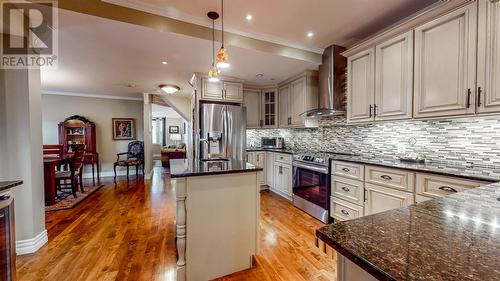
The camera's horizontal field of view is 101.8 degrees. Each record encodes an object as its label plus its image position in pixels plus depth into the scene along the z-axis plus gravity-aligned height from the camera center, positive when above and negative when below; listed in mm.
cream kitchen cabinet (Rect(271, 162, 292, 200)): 3709 -828
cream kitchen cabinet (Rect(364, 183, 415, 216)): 1966 -650
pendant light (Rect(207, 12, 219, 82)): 2053 +1156
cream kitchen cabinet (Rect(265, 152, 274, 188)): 4270 -718
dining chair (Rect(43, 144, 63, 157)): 4139 -288
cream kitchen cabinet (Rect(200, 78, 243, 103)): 3697 +863
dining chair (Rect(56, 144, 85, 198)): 3834 -699
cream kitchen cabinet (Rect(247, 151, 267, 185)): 4414 -481
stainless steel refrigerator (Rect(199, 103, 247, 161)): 3629 +96
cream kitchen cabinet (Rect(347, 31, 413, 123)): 2186 +653
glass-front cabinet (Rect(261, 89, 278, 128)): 4648 +665
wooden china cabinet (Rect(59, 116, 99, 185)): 5441 +46
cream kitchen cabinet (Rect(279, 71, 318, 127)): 3707 +723
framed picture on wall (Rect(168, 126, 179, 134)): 11448 +392
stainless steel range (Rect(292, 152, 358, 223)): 2834 -733
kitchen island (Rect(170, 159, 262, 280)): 1634 -705
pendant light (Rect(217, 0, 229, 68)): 1818 +705
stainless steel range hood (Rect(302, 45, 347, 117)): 3043 +847
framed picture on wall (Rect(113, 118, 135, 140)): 6098 +234
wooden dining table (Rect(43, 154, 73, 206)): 3436 -751
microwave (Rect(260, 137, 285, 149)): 4797 -163
